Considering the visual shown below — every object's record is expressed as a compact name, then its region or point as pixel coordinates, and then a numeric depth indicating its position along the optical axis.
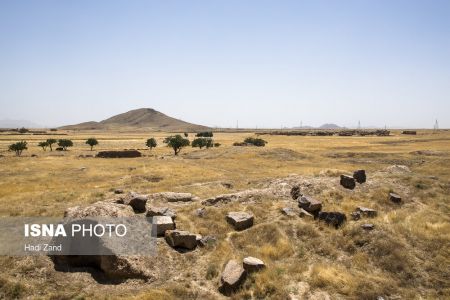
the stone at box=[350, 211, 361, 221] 18.47
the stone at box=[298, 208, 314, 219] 18.78
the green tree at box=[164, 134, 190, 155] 74.19
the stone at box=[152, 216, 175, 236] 17.03
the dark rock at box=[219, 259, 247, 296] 13.15
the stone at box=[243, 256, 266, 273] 13.96
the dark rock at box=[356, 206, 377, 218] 18.80
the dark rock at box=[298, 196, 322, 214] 19.38
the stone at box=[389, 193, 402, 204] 21.05
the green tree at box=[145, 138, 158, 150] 90.44
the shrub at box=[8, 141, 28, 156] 72.12
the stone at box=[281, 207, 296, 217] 18.75
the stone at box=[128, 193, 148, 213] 19.58
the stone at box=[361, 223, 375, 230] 16.94
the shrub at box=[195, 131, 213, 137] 152.88
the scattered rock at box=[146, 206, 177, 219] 18.61
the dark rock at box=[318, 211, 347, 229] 17.95
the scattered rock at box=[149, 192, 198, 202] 23.23
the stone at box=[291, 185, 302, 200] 22.05
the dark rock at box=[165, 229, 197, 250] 16.27
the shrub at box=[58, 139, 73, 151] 89.01
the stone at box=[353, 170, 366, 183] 24.12
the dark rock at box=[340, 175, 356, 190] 22.81
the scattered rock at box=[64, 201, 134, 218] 16.17
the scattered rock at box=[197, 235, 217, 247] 16.52
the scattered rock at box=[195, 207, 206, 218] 19.41
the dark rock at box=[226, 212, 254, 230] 17.75
